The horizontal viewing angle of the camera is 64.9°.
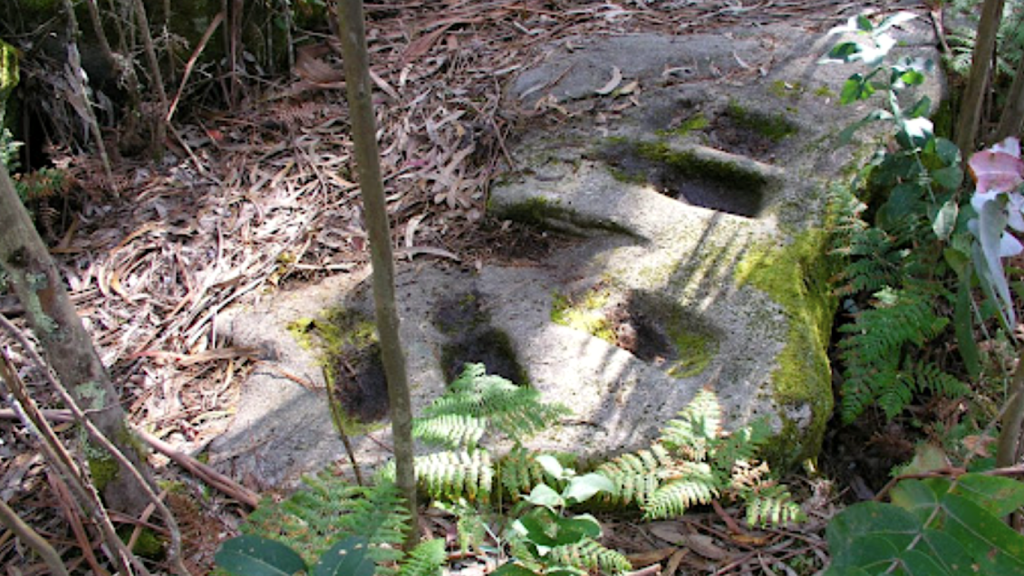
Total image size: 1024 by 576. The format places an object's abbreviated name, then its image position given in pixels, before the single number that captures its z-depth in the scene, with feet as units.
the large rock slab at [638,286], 8.26
